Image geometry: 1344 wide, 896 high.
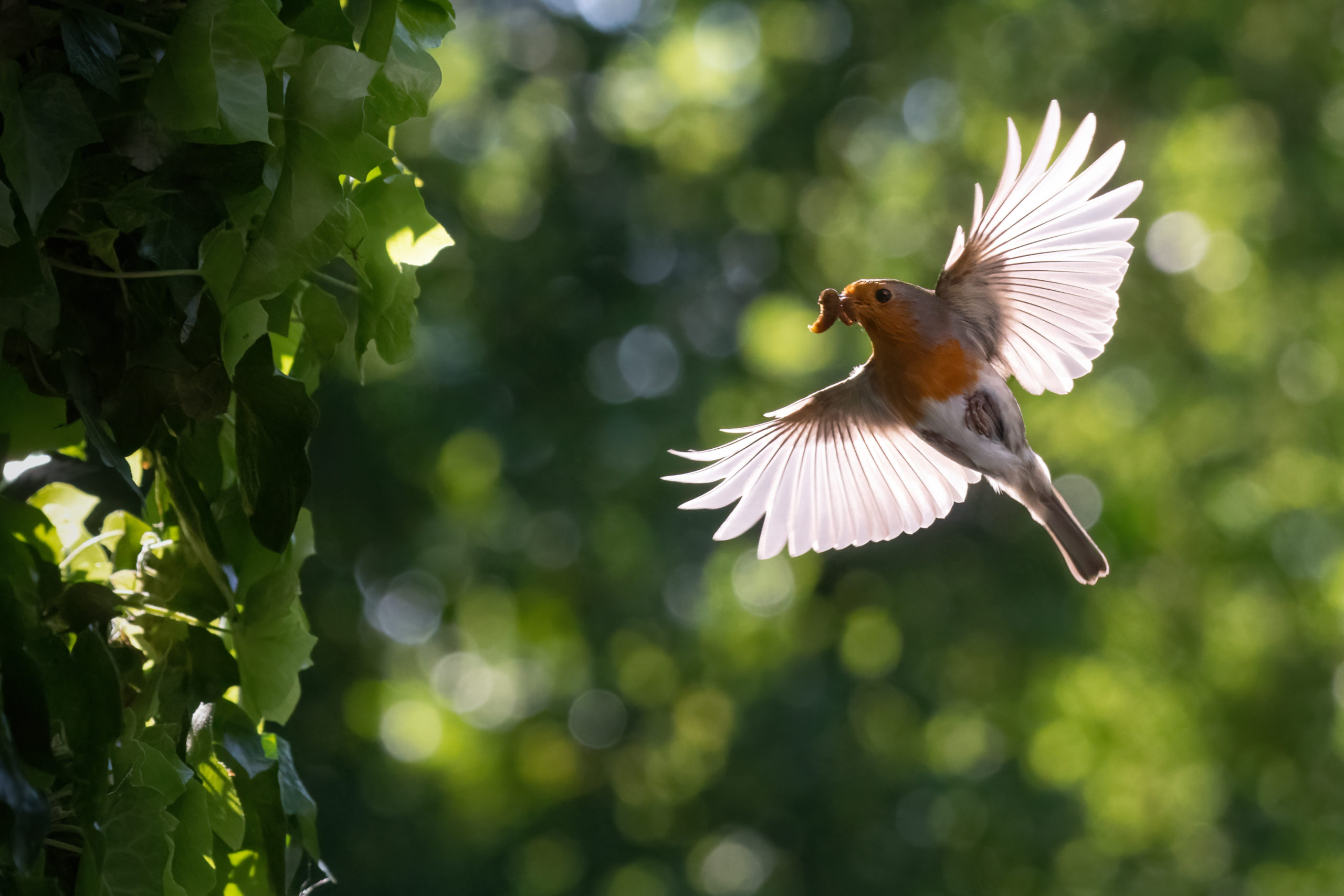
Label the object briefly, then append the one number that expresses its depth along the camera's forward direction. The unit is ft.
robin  15.57
